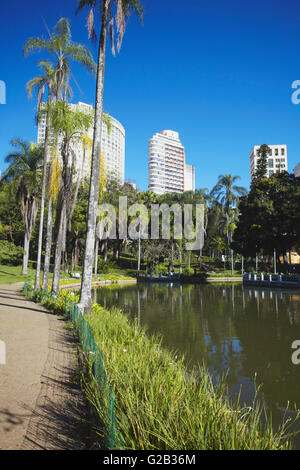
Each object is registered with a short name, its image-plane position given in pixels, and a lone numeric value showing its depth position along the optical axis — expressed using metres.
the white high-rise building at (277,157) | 143.75
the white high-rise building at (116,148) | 160.62
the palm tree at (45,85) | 17.81
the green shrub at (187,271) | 47.53
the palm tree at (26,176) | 28.83
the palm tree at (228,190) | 50.47
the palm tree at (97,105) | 12.33
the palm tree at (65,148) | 15.98
